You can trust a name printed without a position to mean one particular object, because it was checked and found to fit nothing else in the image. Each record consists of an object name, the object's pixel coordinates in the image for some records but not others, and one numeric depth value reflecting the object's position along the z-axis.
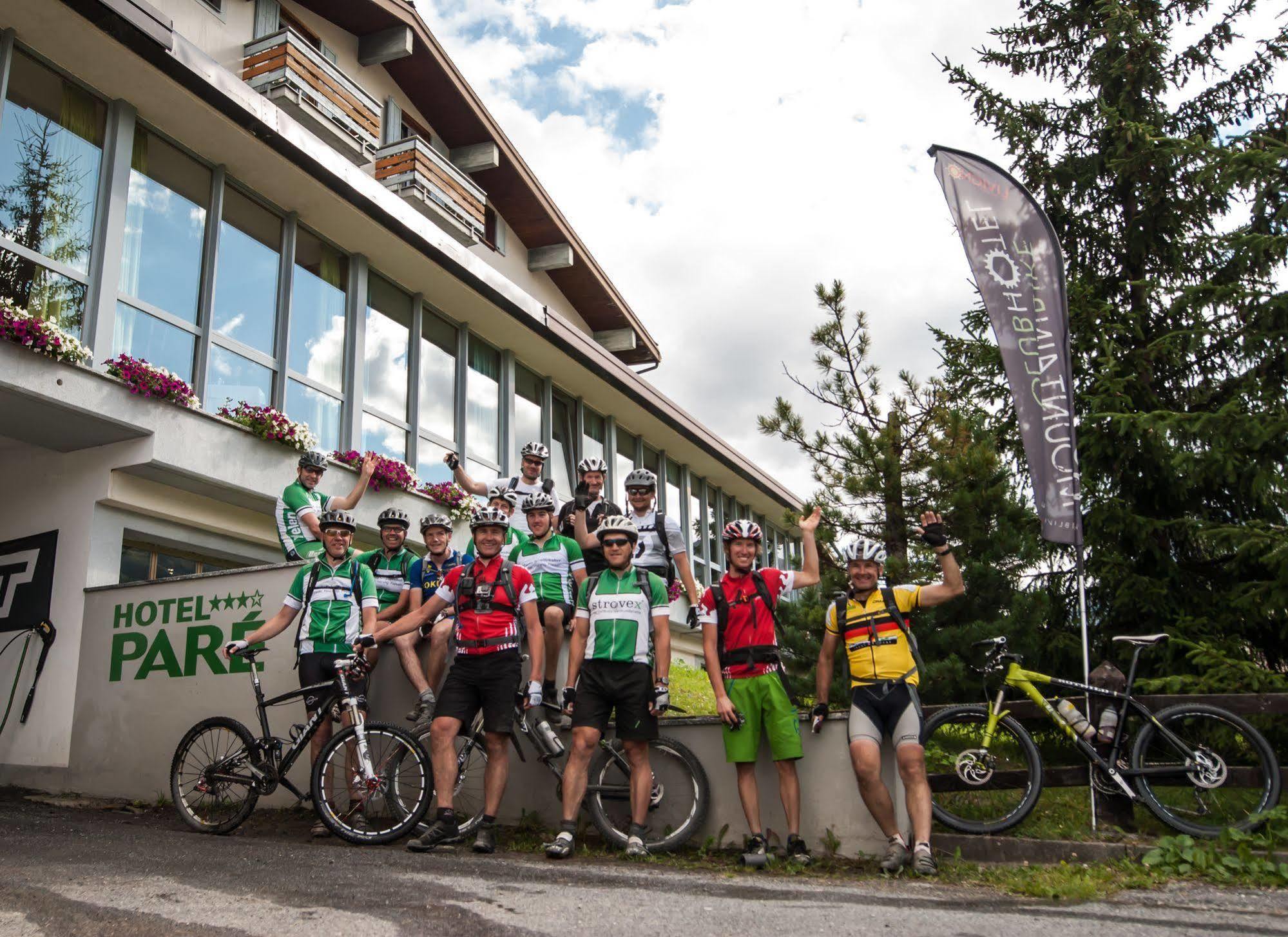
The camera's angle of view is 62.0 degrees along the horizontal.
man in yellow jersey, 6.09
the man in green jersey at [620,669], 6.36
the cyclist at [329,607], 7.43
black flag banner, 7.89
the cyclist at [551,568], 7.42
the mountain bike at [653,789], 6.60
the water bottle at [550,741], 6.91
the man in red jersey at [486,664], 6.45
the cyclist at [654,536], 7.34
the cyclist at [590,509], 7.70
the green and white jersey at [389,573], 8.09
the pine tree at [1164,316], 8.38
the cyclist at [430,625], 7.44
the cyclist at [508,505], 8.01
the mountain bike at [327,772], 6.66
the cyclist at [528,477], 8.38
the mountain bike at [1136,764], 6.59
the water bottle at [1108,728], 6.95
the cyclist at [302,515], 8.68
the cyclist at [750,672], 6.31
